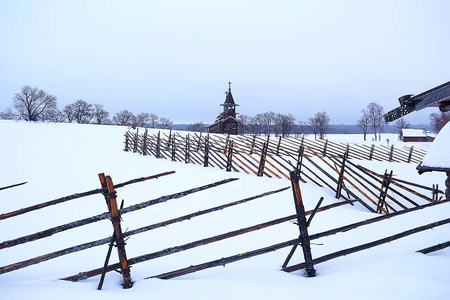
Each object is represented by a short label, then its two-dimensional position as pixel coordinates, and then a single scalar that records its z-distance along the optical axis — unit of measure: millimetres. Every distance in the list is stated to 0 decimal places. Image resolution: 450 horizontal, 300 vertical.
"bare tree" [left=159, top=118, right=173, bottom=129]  99488
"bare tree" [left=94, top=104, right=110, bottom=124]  74919
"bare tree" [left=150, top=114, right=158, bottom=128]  90738
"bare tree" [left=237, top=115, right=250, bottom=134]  101769
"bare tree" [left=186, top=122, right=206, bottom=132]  100125
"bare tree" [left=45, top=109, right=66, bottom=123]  62144
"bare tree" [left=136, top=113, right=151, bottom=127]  86069
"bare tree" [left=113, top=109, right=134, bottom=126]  80750
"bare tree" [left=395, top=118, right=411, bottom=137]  75675
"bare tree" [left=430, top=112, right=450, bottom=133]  51072
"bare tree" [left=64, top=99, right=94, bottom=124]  69250
